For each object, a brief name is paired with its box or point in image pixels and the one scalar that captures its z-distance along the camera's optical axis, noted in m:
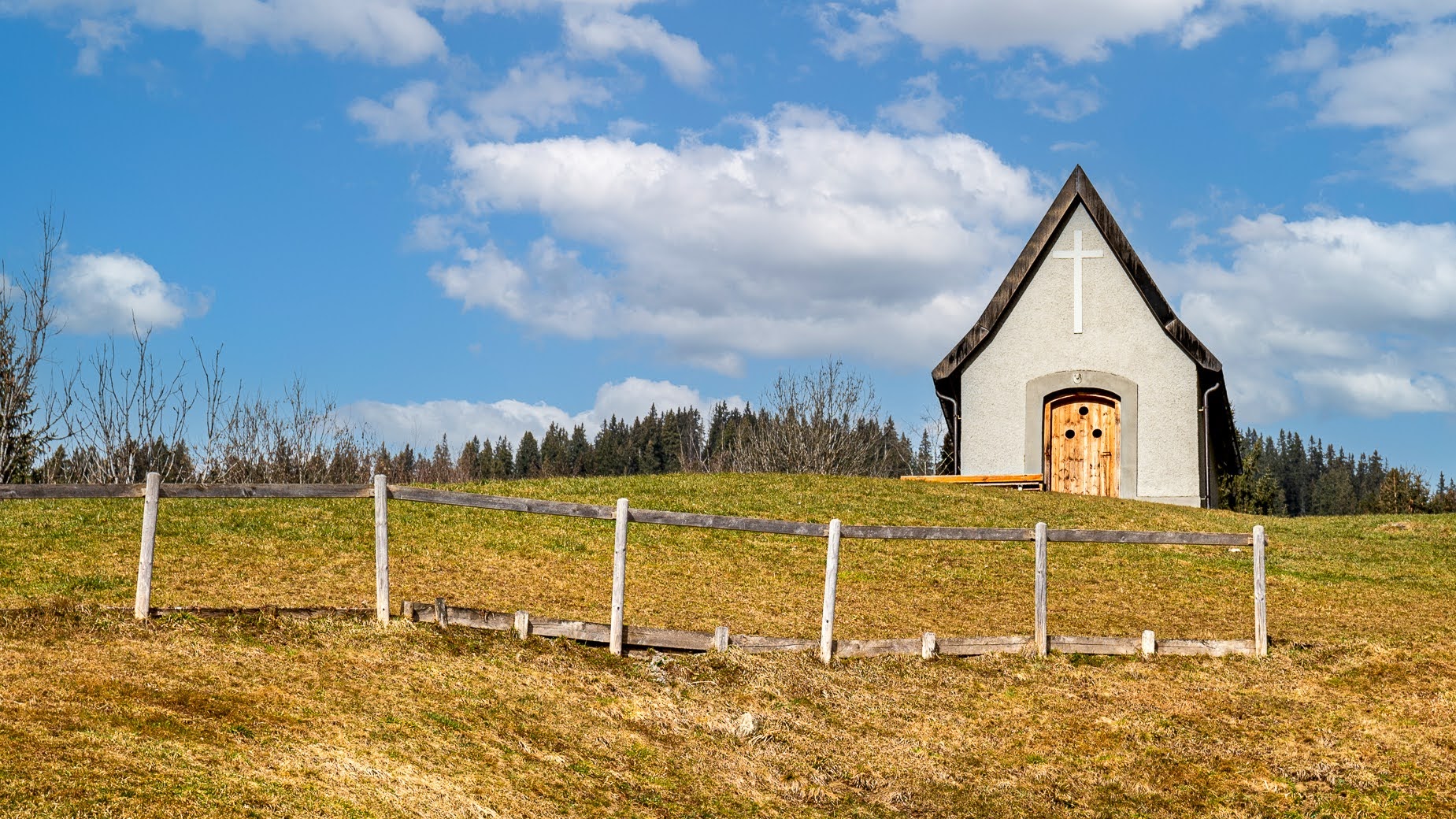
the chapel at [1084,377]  27.98
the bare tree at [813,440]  56.34
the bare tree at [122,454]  32.62
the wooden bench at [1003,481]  28.28
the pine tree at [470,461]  93.81
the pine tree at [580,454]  134.00
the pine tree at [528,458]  137.64
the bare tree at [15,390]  26.58
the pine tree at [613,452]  128.62
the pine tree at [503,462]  134.16
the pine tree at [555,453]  131.74
